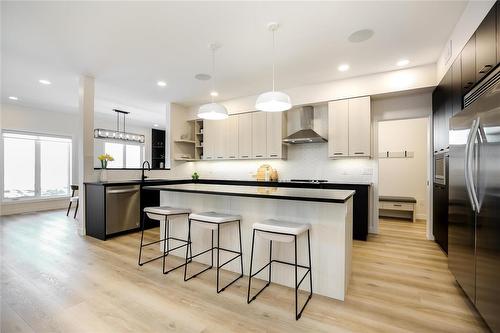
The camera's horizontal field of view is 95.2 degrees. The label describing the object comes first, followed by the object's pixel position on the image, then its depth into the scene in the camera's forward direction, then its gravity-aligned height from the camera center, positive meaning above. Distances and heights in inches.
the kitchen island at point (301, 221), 80.8 -23.0
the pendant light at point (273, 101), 95.7 +27.5
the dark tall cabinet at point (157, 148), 370.9 +29.6
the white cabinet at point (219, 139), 220.8 +26.4
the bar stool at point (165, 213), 103.1 -21.8
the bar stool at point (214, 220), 89.2 -21.9
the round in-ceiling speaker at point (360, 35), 106.9 +63.2
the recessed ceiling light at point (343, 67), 143.4 +63.4
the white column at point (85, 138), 159.5 +19.4
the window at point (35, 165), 227.8 +0.4
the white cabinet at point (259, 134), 197.3 +27.5
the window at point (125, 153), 323.0 +18.0
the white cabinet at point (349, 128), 158.2 +27.5
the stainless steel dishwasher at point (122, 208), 152.9 -29.9
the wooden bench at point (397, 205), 198.4 -34.4
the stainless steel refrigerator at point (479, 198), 57.3 -9.5
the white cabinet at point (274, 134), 190.5 +27.0
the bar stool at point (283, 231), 73.4 -21.6
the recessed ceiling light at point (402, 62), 135.7 +63.0
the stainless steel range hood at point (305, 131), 171.2 +26.6
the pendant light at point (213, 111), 113.9 +27.3
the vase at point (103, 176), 166.0 -7.6
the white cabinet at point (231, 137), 213.5 +27.4
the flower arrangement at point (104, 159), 166.2 +4.8
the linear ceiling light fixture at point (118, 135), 211.4 +30.8
